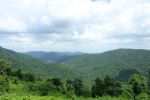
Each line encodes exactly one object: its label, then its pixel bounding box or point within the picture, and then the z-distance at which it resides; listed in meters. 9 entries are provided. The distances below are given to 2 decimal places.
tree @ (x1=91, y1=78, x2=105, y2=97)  64.98
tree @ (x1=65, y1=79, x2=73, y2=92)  66.63
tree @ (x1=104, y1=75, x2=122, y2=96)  63.72
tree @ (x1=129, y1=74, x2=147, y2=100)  50.64
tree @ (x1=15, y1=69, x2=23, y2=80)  85.17
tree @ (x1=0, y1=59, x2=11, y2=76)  78.74
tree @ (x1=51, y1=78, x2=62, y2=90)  63.07
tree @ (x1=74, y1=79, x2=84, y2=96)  71.14
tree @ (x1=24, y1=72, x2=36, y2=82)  80.93
